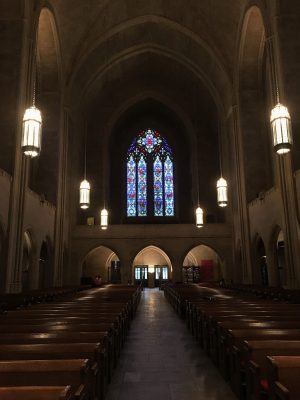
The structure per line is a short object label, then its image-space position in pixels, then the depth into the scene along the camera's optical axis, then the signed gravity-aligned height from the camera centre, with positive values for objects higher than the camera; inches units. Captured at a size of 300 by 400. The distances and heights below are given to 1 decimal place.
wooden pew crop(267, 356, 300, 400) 93.4 -27.1
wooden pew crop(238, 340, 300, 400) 117.5 -27.7
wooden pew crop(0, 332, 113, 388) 135.3 -23.9
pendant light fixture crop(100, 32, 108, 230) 689.0 +106.7
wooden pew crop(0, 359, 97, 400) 95.7 -26.2
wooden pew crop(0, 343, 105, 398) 115.6 -24.9
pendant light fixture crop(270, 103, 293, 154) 298.5 +118.5
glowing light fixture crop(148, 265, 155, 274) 1096.8 +13.9
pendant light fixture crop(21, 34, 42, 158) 299.9 +119.9
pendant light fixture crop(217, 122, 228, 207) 546.3 +122.0
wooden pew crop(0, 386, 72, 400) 75.1 -24.5
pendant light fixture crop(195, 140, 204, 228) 686.5 +106.3
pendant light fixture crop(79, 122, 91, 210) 557.9 +123.3
